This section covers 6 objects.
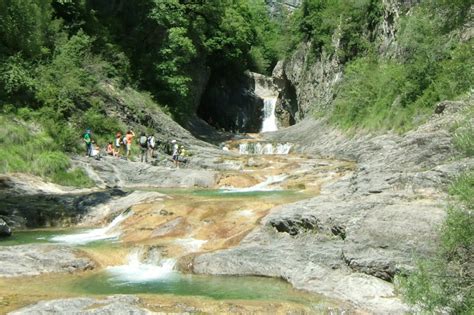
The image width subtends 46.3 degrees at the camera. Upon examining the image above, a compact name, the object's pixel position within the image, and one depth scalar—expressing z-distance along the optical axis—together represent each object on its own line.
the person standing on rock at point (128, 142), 29.80
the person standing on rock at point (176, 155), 30.77
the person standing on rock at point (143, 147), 30.17
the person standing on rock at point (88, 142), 27.88
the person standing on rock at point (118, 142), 29.70
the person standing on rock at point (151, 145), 31.22
